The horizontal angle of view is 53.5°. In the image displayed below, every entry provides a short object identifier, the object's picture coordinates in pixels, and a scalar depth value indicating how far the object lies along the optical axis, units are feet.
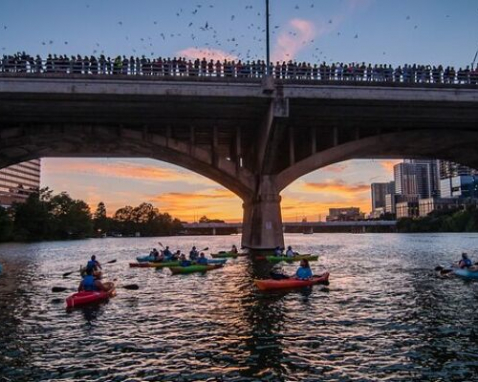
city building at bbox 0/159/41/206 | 604.49
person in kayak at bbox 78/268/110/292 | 64.95
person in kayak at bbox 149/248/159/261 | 120.57
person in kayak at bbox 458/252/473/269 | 89.63
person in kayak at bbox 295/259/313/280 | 74.84
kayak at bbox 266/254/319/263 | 119.96
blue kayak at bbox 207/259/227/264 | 113.19
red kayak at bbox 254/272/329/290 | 71.56
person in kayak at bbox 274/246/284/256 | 123.63
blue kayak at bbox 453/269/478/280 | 84.86
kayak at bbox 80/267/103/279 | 72.91
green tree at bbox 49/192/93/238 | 382.63
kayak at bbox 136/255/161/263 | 129.66
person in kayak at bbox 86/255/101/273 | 83.64
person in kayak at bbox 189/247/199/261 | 110.48
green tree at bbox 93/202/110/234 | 531.58
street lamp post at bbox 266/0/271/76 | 114.59
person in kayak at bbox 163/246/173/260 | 122.23
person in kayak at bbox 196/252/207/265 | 106.67
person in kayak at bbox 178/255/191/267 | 101.55
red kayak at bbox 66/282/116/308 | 60.29
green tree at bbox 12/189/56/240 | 335.88
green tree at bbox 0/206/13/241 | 292.40
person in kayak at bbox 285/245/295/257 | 122.86
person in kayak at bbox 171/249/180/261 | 120.78
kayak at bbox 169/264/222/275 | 98.78
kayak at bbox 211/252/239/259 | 139.23
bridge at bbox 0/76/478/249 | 111.04
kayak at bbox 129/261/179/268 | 114.42
